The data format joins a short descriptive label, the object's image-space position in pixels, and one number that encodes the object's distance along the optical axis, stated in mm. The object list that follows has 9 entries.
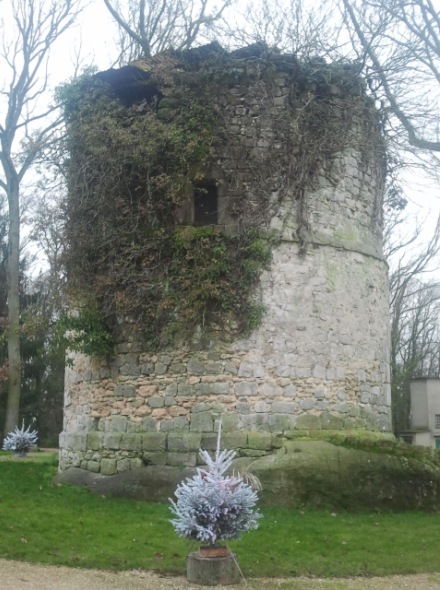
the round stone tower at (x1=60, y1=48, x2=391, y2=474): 11266
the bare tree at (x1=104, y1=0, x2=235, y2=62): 19438
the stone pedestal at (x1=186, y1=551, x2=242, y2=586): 6676
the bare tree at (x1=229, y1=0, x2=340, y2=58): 12461
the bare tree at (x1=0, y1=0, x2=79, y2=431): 20609
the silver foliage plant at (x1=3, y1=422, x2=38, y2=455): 16438
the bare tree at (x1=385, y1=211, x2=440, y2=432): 28306
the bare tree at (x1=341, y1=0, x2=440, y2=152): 11516
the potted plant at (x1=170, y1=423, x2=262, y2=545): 6727
